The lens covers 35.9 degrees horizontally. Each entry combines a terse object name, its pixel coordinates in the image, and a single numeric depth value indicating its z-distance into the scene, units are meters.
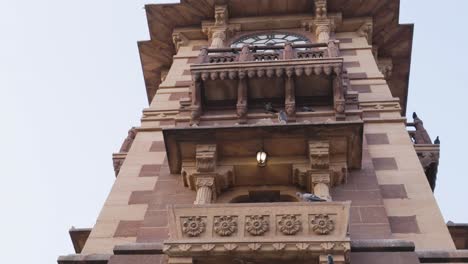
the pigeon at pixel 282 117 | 15.88
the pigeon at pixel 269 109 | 17.53
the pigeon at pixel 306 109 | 17.51
